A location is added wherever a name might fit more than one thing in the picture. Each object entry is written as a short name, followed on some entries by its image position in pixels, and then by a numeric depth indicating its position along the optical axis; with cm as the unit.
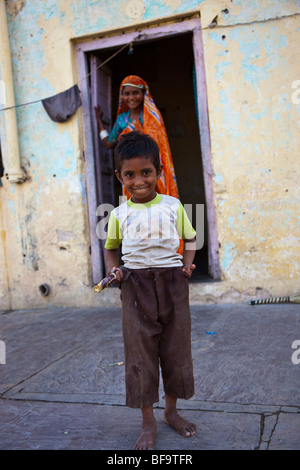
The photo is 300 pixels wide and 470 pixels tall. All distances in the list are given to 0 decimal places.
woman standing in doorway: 427
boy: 187
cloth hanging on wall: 465
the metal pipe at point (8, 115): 471
